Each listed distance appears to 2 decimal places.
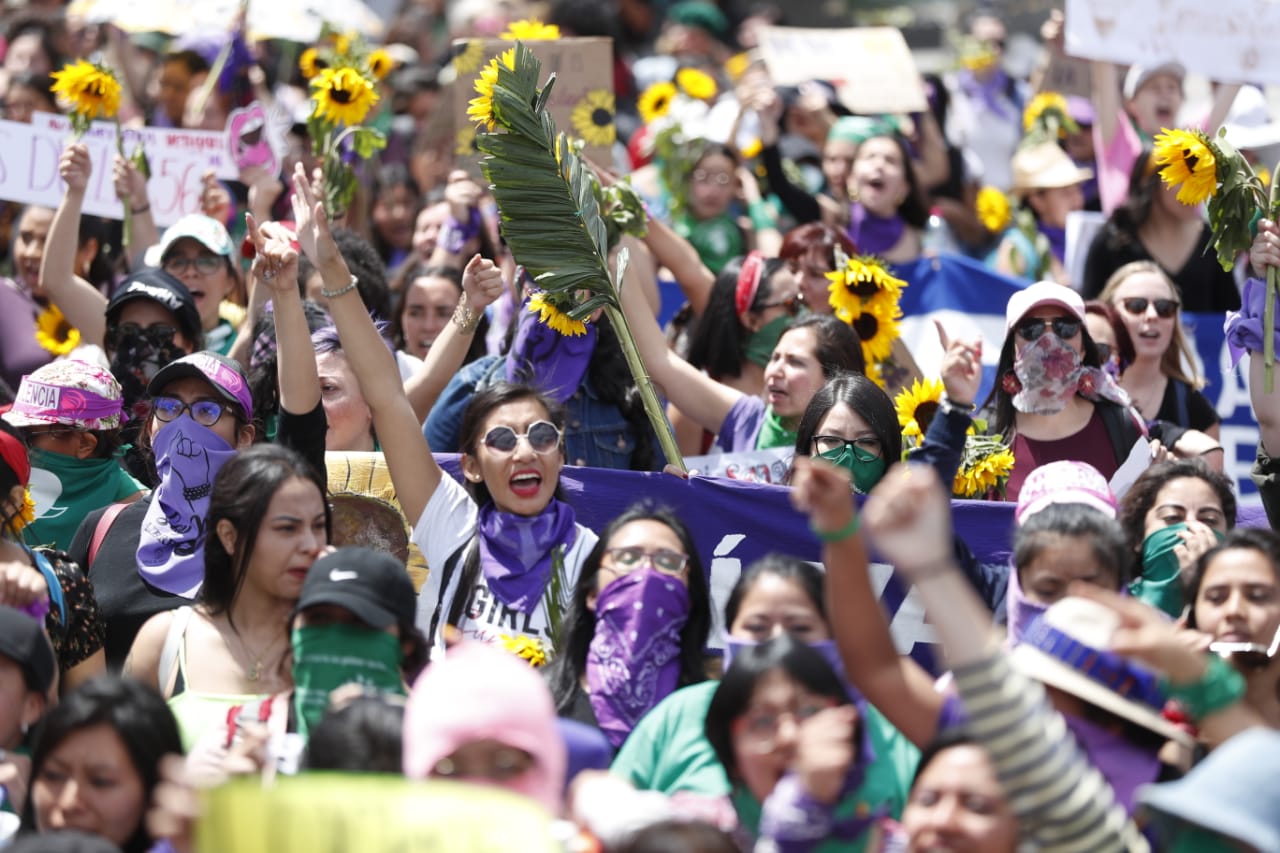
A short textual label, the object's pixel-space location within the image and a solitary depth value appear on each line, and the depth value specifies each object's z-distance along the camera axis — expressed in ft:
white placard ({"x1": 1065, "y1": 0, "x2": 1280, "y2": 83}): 51.13
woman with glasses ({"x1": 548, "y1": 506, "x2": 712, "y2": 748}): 29.48
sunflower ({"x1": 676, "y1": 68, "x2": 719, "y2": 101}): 61.82
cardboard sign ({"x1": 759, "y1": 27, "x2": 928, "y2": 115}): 63.05
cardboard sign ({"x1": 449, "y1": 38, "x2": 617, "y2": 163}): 50.39
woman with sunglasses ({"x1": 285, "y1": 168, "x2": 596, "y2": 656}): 32.32
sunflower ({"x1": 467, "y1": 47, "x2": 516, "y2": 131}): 37.47
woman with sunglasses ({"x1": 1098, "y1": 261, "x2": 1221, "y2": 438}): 43.60
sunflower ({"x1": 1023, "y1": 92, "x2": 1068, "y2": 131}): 62.75
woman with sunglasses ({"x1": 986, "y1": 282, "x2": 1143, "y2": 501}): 38.09
